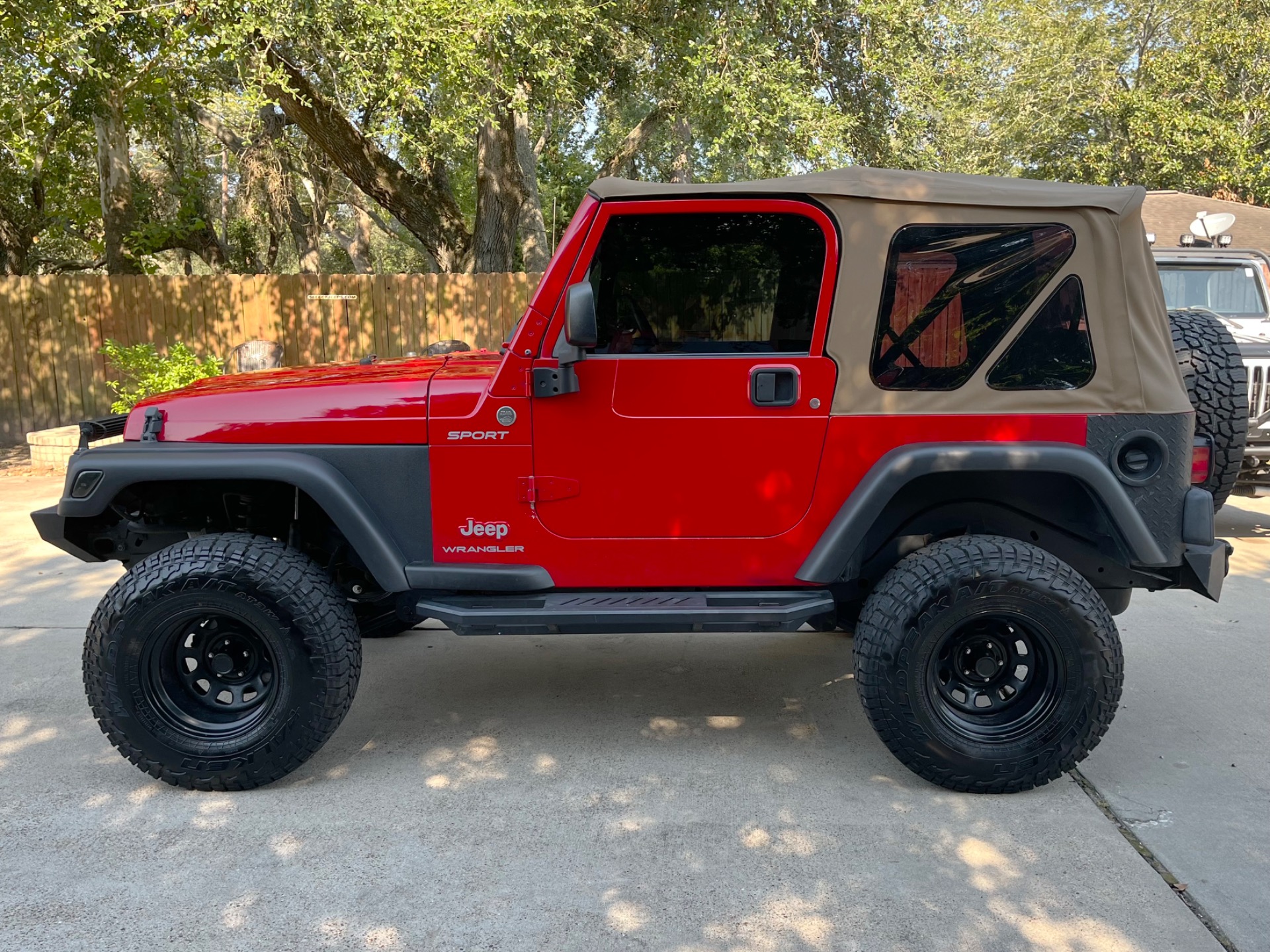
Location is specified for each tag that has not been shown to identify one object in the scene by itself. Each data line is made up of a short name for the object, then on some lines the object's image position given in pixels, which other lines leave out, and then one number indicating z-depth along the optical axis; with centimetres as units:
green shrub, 904
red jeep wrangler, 327
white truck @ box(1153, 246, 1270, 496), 773
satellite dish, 816
